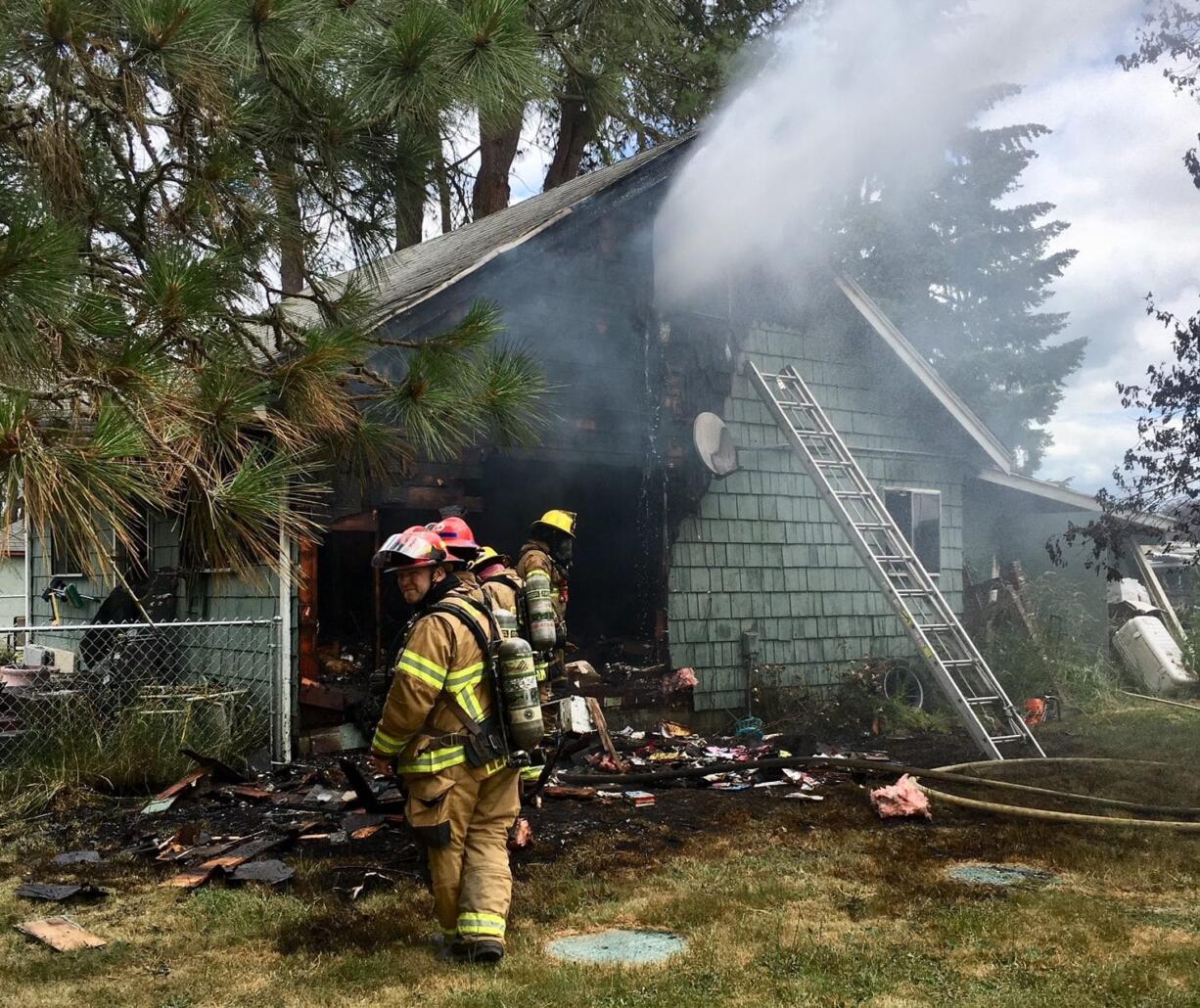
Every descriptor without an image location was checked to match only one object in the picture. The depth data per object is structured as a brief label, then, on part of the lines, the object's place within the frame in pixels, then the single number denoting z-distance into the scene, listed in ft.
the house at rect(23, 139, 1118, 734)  29.50
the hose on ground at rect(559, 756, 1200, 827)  20.95
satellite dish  32.60
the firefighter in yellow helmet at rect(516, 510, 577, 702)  22.75
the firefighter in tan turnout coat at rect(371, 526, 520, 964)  13.47
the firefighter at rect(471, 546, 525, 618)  18.03
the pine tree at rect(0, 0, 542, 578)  11.00
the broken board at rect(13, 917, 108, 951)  13.75
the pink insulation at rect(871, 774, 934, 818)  20.45
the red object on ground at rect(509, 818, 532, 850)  18.34
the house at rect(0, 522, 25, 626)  62.94
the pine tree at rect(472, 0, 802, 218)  57.57
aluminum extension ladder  27.91
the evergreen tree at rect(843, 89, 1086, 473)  104.42
